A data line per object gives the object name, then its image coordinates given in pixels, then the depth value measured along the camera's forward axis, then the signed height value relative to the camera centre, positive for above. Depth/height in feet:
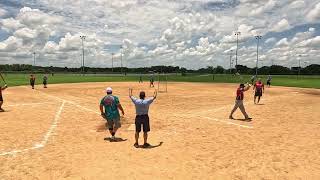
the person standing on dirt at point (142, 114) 24.39 -4.12
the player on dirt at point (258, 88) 52.86 -2.09
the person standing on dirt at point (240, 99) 37.85 -3.49
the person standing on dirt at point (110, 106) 26.32 -3.52
